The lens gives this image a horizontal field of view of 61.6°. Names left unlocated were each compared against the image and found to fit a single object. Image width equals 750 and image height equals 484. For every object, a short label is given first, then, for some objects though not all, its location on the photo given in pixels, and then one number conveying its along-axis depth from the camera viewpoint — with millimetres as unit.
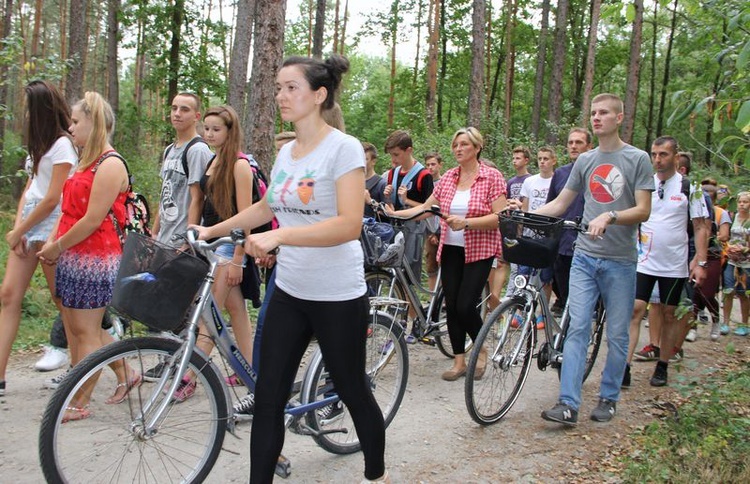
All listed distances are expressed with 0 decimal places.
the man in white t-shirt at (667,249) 6059
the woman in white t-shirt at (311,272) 2766
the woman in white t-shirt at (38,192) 4430
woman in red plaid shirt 5332
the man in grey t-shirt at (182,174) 4754
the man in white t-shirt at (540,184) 7961
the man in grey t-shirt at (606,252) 4602
